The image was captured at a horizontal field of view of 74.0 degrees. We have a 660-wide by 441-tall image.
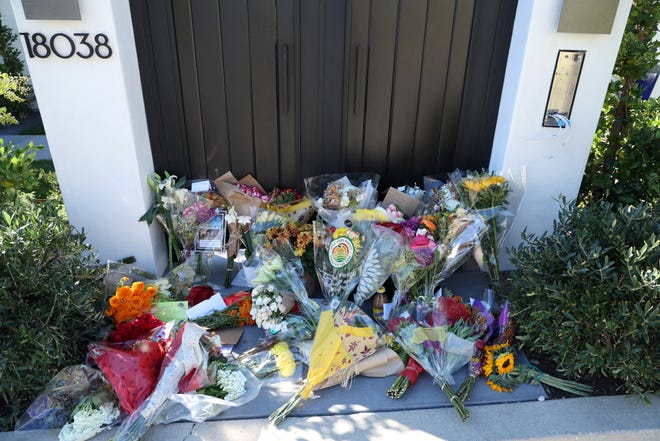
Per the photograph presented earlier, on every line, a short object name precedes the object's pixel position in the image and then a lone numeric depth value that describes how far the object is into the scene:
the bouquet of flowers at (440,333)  2.42
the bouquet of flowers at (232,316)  2.77
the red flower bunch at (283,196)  3.37
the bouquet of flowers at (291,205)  3.24
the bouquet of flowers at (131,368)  2.13
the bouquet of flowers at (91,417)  2.05
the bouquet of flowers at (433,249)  2.68
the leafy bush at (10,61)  7.69
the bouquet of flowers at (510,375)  2.38
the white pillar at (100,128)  2.63
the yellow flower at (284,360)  2.49
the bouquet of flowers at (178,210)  3.08
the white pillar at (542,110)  2.81
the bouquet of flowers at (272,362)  2.48
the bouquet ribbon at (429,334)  2.51
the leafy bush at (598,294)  2.12
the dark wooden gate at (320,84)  3.07
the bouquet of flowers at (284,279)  2.74
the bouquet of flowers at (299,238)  2.86
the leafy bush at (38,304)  2.06
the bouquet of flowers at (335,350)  2.29
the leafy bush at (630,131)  3.20
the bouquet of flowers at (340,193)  3.00
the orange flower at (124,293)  2.59
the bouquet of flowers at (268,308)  2.68
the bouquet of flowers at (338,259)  2.70
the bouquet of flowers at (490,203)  2.91
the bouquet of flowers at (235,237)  3.14
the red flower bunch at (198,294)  3.00
